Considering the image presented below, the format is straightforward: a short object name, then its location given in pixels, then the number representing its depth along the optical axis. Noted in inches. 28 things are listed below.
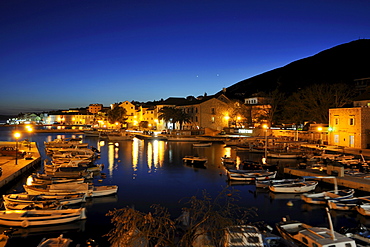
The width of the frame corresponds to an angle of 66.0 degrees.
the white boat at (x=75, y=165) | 1188.2
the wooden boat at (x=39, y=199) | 699.2
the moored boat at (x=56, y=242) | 487.8
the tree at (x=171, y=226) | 260.2
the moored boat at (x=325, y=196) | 782.5
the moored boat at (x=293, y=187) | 900.6
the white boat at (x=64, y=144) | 2016.9
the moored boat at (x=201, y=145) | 2261.3
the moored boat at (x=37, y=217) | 618.5
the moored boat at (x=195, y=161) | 1467.8
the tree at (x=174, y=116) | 3152.1
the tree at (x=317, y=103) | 2103.8
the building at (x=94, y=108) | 7208.2
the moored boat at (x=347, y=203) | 725.3
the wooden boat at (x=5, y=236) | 545.1
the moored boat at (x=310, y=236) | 450.9
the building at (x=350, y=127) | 1518.2
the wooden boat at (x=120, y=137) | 2888.8
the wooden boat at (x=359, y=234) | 480.4
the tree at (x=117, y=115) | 4148.6
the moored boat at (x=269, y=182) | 949.2
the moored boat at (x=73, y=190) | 818.0
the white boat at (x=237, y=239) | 279.2
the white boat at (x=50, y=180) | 909.8
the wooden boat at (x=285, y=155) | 1598.2
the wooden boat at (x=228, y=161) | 1429.0
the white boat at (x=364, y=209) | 685.9
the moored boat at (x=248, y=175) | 1076.5
